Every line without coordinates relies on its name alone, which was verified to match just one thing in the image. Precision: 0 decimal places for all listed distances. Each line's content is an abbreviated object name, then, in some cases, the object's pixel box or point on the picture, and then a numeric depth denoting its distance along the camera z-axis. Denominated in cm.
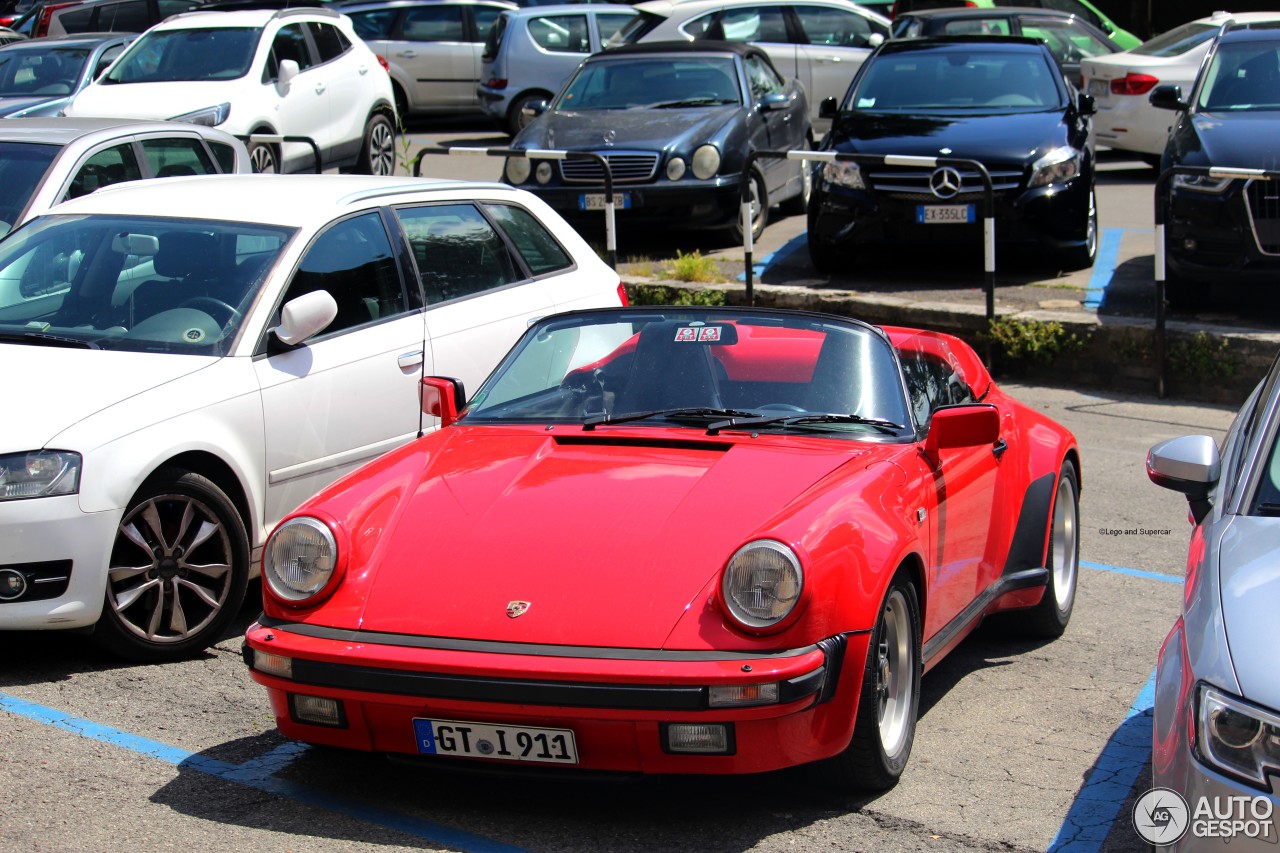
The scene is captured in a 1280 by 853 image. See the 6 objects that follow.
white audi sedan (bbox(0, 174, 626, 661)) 541
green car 2252
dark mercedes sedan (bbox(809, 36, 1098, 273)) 1181
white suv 1427
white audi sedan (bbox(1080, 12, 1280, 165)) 1767
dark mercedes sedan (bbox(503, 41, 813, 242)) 1336
